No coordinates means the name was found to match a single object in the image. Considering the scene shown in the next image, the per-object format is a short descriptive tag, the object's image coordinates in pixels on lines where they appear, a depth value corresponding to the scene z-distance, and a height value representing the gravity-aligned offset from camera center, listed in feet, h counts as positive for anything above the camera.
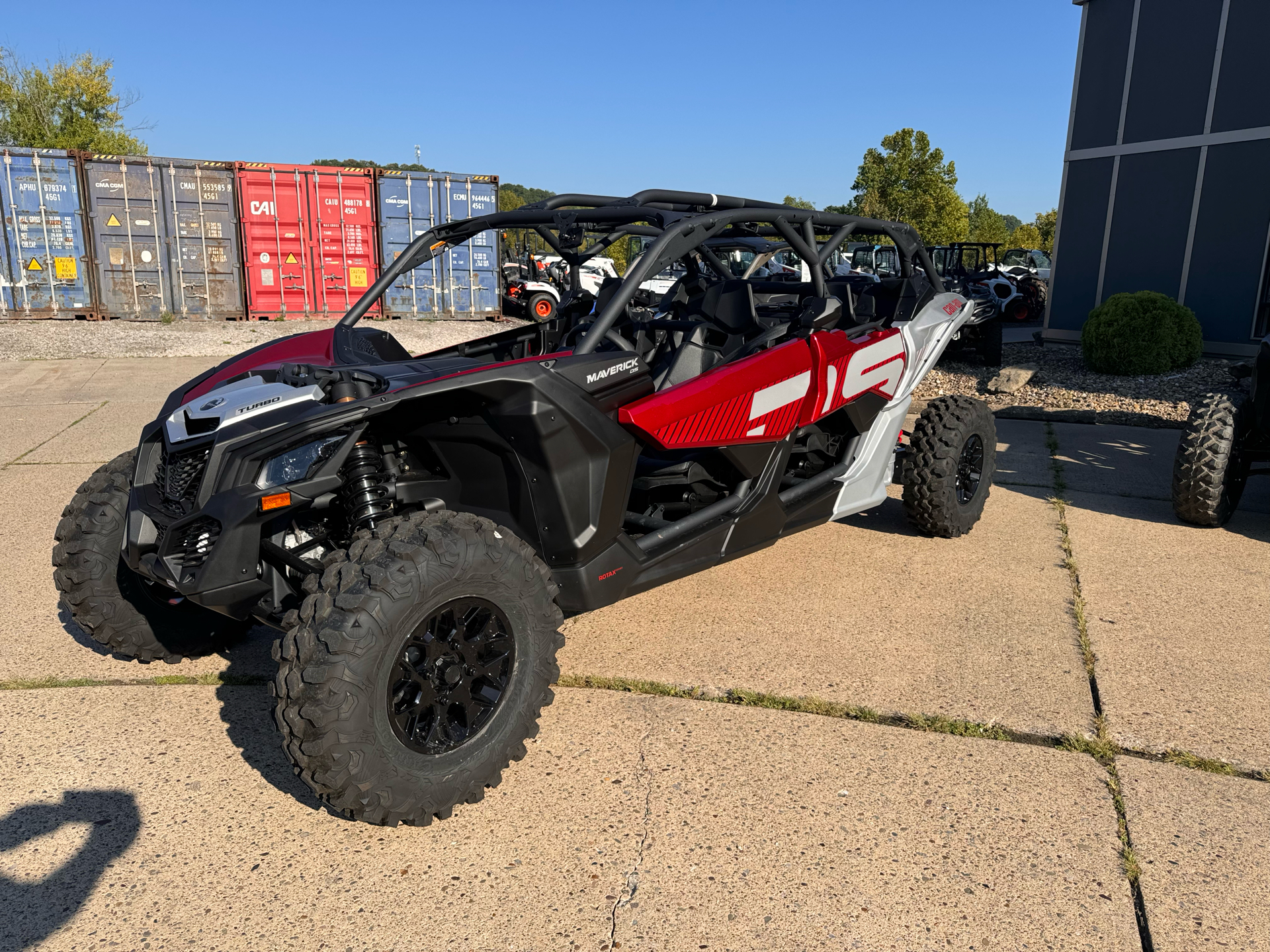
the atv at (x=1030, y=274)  69.97 +0.50
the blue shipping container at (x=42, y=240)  48.19 +1.08
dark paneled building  36.52 +4.89
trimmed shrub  32.27 -1.83
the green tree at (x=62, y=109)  113.70 +18.69
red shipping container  51.85 +1.69
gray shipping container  49.49 +1.44
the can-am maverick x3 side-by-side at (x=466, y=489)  8.14 -2.41
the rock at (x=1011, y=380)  31.96 -3.40
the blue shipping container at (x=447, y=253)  53.72 +1.31
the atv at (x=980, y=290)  37.06 -0.55
